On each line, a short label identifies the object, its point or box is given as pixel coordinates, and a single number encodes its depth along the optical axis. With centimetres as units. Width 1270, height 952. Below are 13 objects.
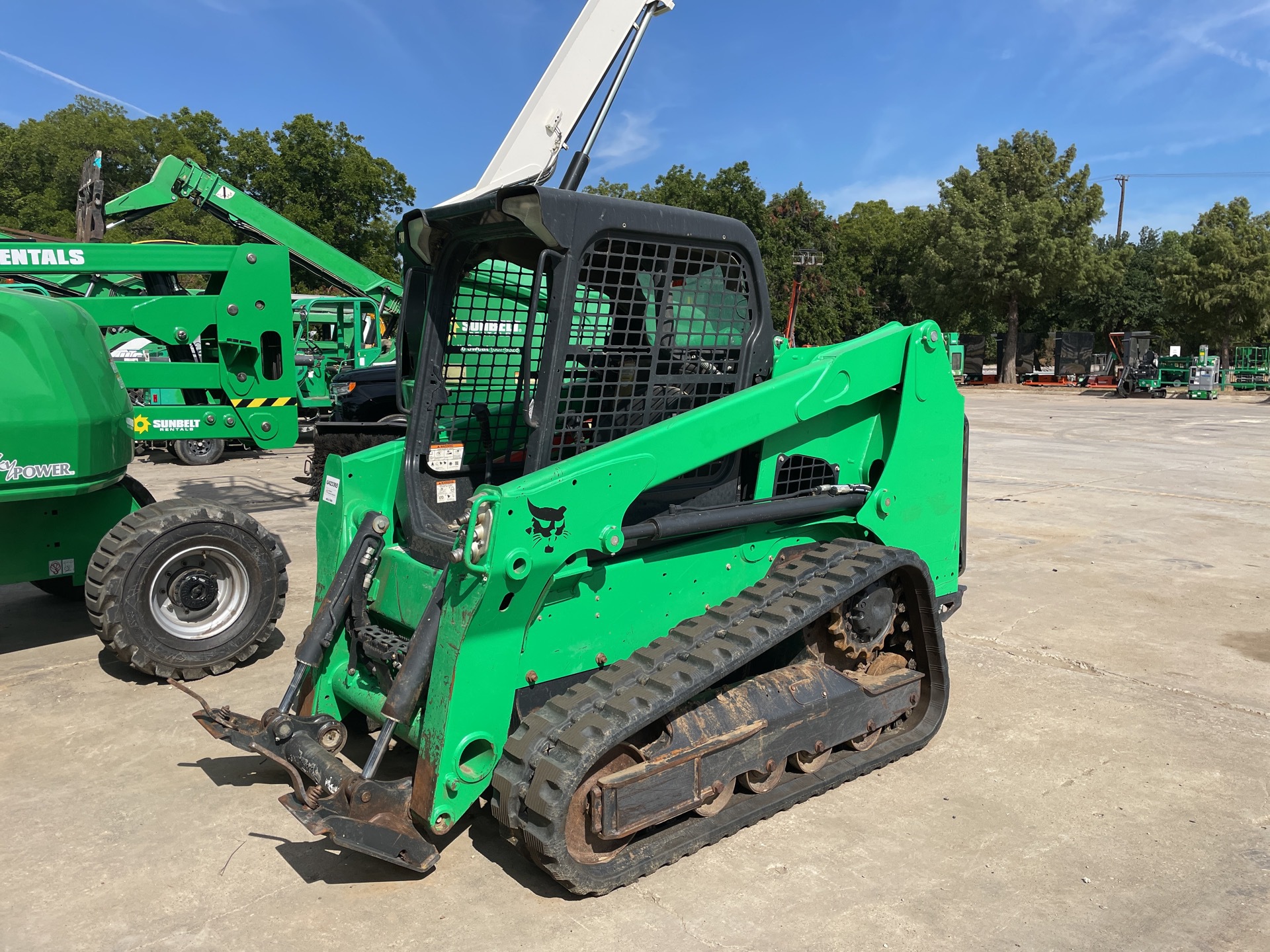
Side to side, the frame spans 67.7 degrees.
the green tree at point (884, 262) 4881
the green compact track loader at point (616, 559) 307
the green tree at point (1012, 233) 3744
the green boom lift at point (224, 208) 1267
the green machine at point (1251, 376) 3672
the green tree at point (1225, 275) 3781
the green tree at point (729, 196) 4075
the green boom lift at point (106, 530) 479
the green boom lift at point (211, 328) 686
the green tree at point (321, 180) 3666
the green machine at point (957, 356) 3275
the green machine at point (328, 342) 1584
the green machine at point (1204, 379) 3088
